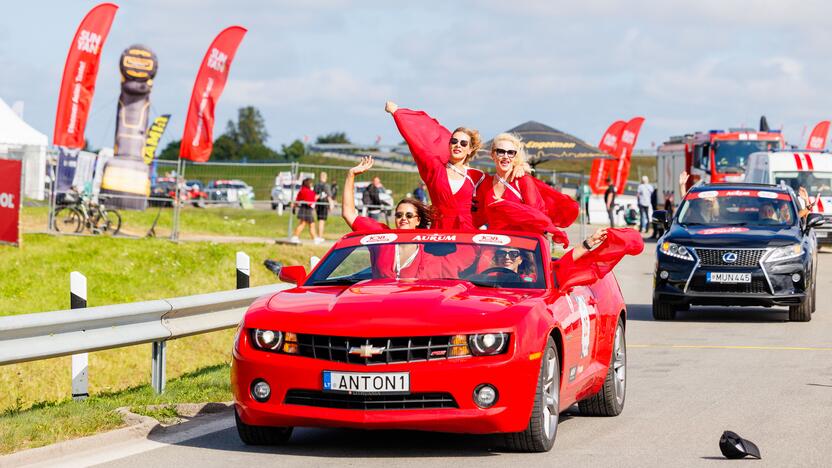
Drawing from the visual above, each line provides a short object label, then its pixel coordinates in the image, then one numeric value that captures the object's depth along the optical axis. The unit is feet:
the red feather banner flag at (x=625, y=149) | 194.18
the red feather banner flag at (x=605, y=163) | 193.88
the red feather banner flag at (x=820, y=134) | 195.42
